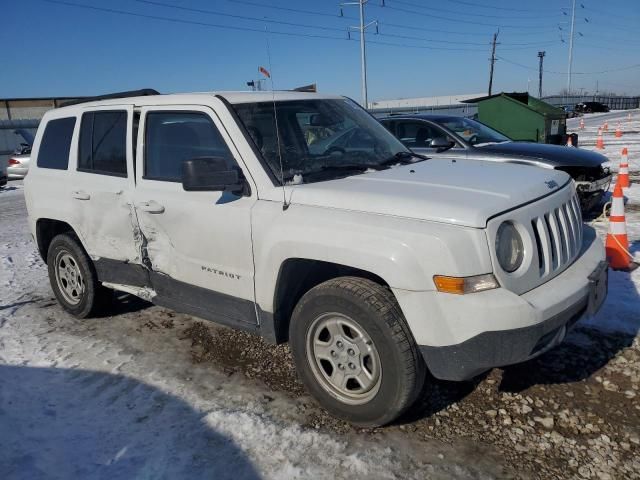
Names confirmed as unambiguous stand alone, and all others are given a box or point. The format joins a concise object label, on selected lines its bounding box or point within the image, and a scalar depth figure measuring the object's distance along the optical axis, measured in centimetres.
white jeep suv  255
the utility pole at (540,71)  7906
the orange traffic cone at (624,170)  779
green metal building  1241
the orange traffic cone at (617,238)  516
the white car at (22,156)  1602
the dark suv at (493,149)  716
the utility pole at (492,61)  6525
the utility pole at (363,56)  3678
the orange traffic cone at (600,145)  1689
